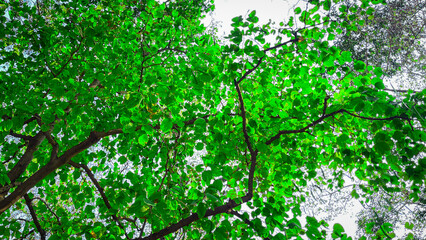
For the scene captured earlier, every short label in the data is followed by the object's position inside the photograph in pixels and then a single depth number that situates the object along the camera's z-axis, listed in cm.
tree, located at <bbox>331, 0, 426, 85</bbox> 829
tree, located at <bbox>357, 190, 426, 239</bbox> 847
